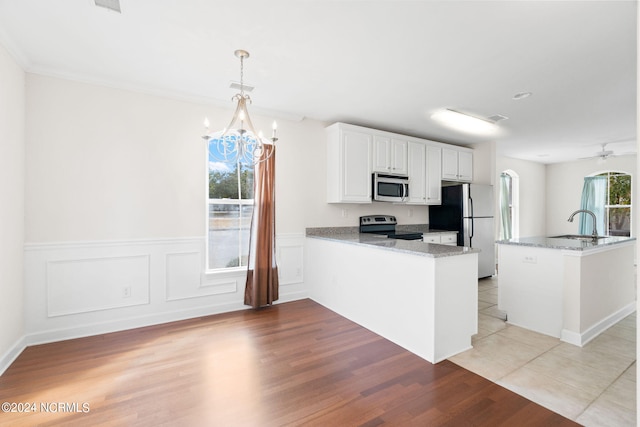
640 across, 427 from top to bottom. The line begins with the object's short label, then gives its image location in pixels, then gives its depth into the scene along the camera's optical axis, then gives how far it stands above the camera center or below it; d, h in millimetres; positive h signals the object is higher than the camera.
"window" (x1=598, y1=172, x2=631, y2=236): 6562 +214
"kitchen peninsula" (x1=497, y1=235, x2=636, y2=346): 2711 -717
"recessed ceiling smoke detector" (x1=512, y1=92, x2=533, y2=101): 3133 +1289
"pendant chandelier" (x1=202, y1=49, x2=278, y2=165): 2314 +804
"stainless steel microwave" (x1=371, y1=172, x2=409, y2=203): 4230 +383
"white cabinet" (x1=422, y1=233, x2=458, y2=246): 4605 -406
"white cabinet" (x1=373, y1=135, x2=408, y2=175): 4270 +874
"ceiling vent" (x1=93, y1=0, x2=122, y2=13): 1810 +1306
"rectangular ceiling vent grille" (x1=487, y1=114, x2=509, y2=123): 3875 +1296
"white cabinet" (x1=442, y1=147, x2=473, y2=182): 5121 +885
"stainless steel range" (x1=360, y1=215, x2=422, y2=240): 4449 -212
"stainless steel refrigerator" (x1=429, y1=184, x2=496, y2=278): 4895 -66
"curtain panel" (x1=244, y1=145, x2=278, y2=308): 3596 -378
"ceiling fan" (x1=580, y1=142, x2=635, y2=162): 5180 +1282
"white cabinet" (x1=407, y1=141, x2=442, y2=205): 4684 +650
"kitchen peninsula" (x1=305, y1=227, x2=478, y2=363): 2342 -716
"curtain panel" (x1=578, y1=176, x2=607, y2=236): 6855 +296
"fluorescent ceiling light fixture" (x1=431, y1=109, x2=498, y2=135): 3863 +1303
